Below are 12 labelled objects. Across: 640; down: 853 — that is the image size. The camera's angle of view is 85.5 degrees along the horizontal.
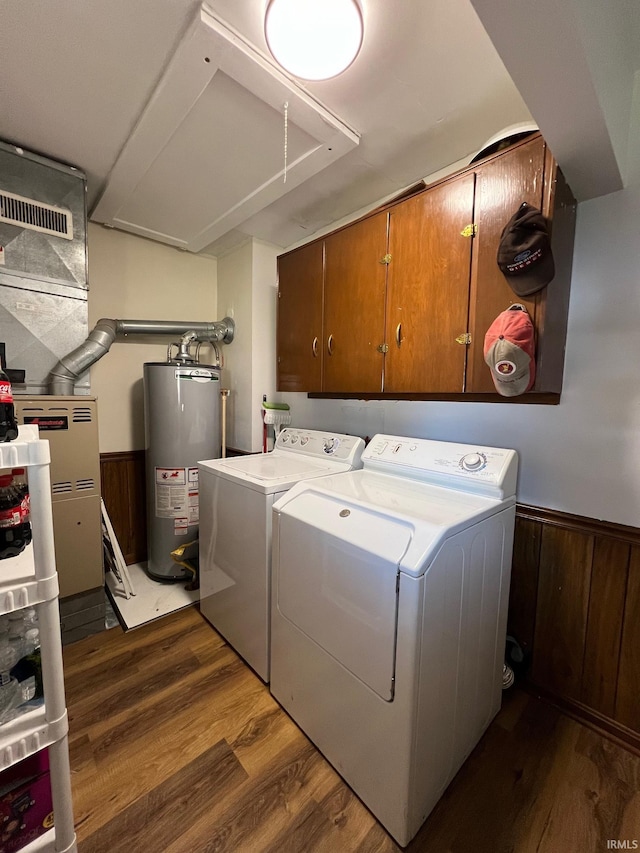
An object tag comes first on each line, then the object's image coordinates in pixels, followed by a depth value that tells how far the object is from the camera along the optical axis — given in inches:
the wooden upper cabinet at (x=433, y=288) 47.6
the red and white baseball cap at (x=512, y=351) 44.4
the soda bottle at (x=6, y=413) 29.4
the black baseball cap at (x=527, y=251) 43.8
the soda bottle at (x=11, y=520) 32.4
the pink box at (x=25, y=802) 32.7
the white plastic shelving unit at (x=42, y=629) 29.1
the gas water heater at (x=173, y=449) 93.4
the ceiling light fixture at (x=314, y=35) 38.7
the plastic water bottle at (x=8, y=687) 31.8
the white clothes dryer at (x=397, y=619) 39.3
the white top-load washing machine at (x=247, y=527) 61.1
